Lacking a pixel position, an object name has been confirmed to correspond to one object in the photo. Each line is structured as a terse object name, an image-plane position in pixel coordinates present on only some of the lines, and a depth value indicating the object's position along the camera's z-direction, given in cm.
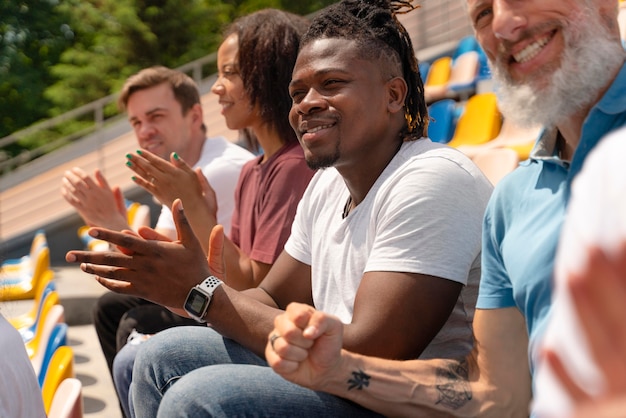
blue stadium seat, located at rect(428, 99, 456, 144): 704
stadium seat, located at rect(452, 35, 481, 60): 899
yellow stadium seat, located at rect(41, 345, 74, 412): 214
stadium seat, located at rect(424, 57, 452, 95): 875
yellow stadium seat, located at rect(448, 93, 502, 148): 657
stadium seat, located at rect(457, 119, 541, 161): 556
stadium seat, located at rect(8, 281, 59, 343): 331
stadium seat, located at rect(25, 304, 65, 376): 275
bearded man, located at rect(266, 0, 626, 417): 140
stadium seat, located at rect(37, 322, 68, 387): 263
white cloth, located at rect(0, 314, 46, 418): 174
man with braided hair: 163
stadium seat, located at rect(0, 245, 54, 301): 520
